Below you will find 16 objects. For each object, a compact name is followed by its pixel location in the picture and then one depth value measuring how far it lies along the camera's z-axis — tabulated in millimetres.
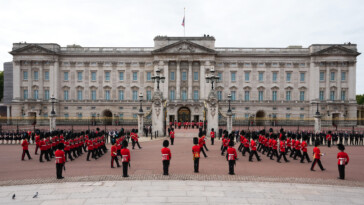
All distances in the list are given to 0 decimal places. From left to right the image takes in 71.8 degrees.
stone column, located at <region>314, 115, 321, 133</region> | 29188
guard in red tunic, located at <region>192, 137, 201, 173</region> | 12065
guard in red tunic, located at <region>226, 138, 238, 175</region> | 11703
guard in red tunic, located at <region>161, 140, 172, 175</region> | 11320
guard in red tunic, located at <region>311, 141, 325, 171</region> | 12427
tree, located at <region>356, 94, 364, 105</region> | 96125
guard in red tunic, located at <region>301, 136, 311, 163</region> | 14711
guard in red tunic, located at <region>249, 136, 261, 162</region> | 14953
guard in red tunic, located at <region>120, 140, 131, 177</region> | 11062
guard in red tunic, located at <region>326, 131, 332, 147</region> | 22406
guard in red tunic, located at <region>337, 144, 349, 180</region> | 11141
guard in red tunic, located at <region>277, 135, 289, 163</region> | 15133
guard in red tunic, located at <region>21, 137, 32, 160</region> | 15133
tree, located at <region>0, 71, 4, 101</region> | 79662
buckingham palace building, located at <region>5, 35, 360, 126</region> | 53375
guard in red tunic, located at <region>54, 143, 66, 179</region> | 10914
